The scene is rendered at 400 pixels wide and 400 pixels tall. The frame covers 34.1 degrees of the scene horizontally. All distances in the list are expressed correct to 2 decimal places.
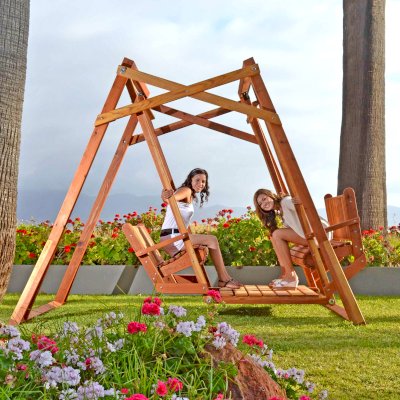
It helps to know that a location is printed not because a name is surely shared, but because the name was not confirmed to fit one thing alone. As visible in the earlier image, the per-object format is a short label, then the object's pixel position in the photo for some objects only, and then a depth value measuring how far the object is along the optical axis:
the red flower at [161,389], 2.01
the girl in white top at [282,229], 6.23
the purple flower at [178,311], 2.84
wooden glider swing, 5.57
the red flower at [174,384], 2.27
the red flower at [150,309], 2.71
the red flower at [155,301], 2.82
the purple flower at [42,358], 2.40
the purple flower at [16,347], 2.49
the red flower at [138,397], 1.82
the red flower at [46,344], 2.65
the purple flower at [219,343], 2.66
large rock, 2.51
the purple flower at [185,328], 2.66
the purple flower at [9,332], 2.67
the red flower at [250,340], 2.79
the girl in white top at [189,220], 6.03
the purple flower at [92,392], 2.23
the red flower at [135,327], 2.64
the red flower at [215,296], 3.19
